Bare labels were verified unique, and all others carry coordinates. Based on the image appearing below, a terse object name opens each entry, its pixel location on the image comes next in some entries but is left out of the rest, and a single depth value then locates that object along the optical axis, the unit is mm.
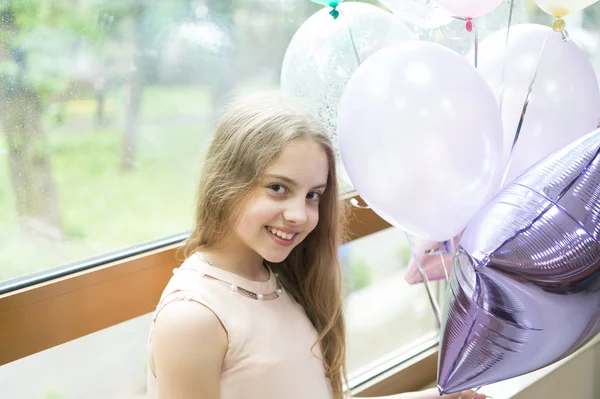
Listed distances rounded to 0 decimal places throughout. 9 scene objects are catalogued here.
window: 1287
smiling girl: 1052
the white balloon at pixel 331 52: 1364
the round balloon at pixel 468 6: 1248
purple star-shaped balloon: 926
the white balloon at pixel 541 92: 1291
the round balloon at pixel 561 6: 1266
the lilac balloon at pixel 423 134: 1132
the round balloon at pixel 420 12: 1355
